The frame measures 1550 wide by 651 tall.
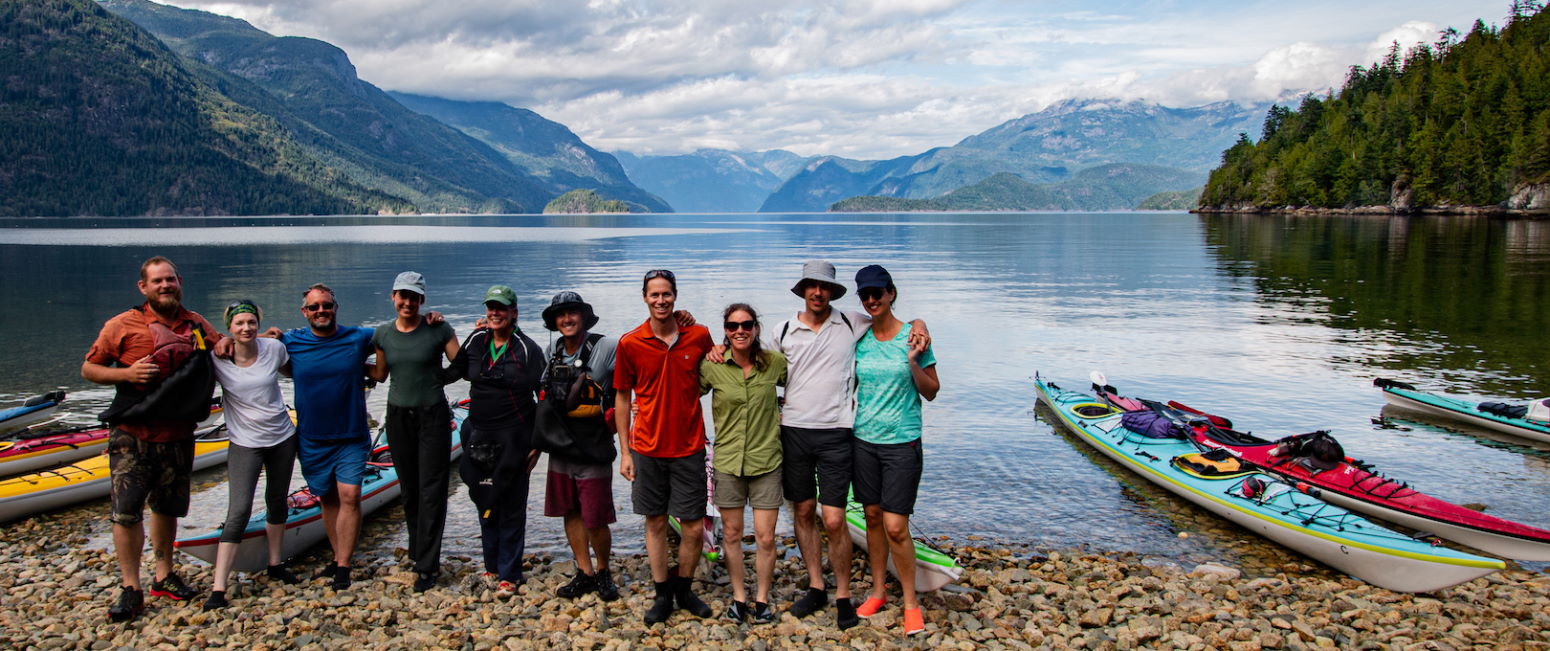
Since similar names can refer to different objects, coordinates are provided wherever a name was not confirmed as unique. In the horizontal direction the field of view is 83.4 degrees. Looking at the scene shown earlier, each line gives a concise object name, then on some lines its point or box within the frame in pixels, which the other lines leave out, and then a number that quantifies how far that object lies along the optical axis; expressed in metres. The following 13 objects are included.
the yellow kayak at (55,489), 11.43
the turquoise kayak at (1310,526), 8.64
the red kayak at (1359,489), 9.77
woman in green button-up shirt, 6.87
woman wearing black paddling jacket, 7.63
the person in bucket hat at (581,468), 7.32
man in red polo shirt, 6.89
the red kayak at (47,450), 13.82
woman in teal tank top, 6.90
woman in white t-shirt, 7.62
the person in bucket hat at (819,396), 6.93
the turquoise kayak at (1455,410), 15.64
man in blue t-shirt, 7.79
